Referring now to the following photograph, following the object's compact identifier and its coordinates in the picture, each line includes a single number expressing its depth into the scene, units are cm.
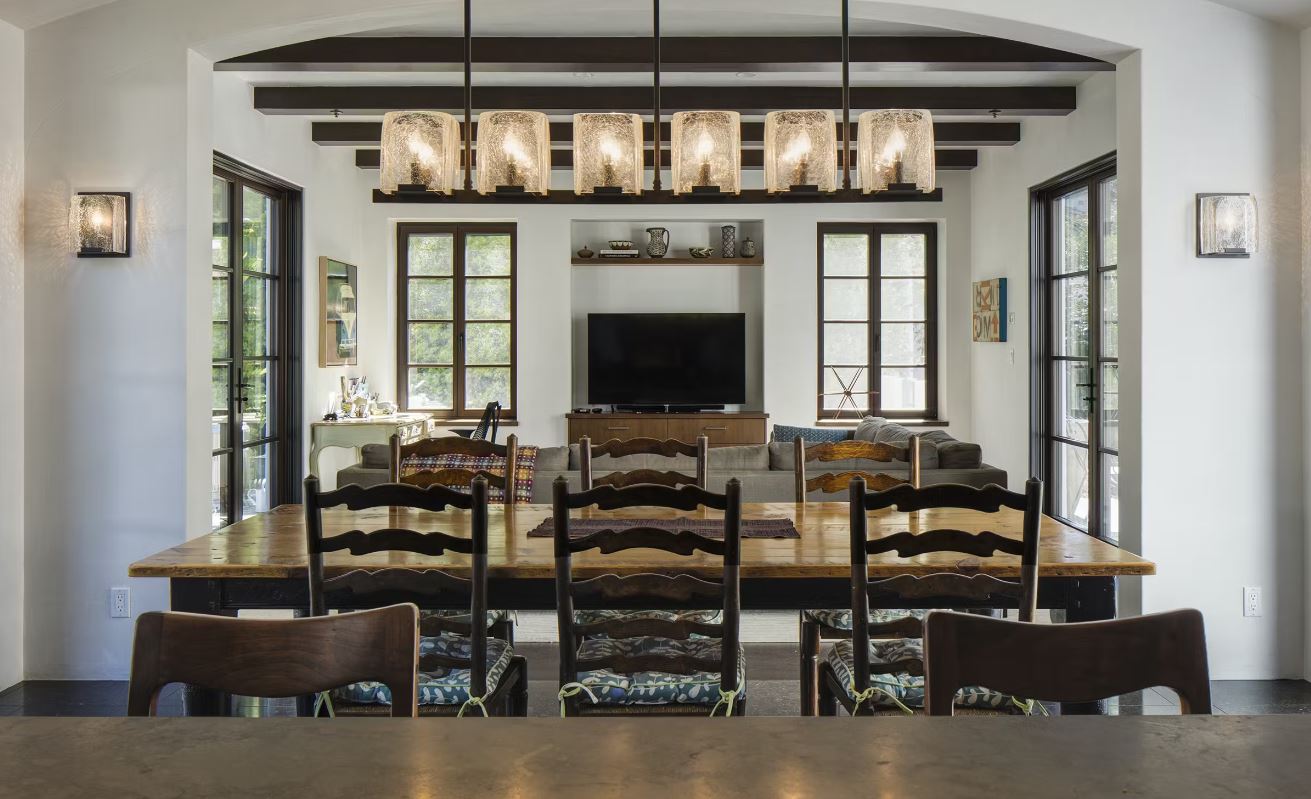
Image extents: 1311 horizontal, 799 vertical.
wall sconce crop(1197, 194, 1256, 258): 370
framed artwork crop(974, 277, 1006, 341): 696
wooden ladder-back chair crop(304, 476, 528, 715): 219
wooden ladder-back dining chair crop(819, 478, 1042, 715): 216
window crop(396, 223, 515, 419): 839
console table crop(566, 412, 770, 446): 797
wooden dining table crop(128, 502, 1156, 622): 236
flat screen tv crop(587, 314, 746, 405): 831
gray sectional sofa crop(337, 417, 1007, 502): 440
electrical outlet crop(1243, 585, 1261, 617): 378
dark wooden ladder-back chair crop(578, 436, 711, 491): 312
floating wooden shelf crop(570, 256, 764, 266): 830
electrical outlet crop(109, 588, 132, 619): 380
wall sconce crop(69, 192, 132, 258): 372
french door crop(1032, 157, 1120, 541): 551
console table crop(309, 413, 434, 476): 642
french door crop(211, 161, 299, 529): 530
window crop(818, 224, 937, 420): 839
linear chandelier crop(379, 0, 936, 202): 305
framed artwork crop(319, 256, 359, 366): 664
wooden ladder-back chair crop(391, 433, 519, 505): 324
